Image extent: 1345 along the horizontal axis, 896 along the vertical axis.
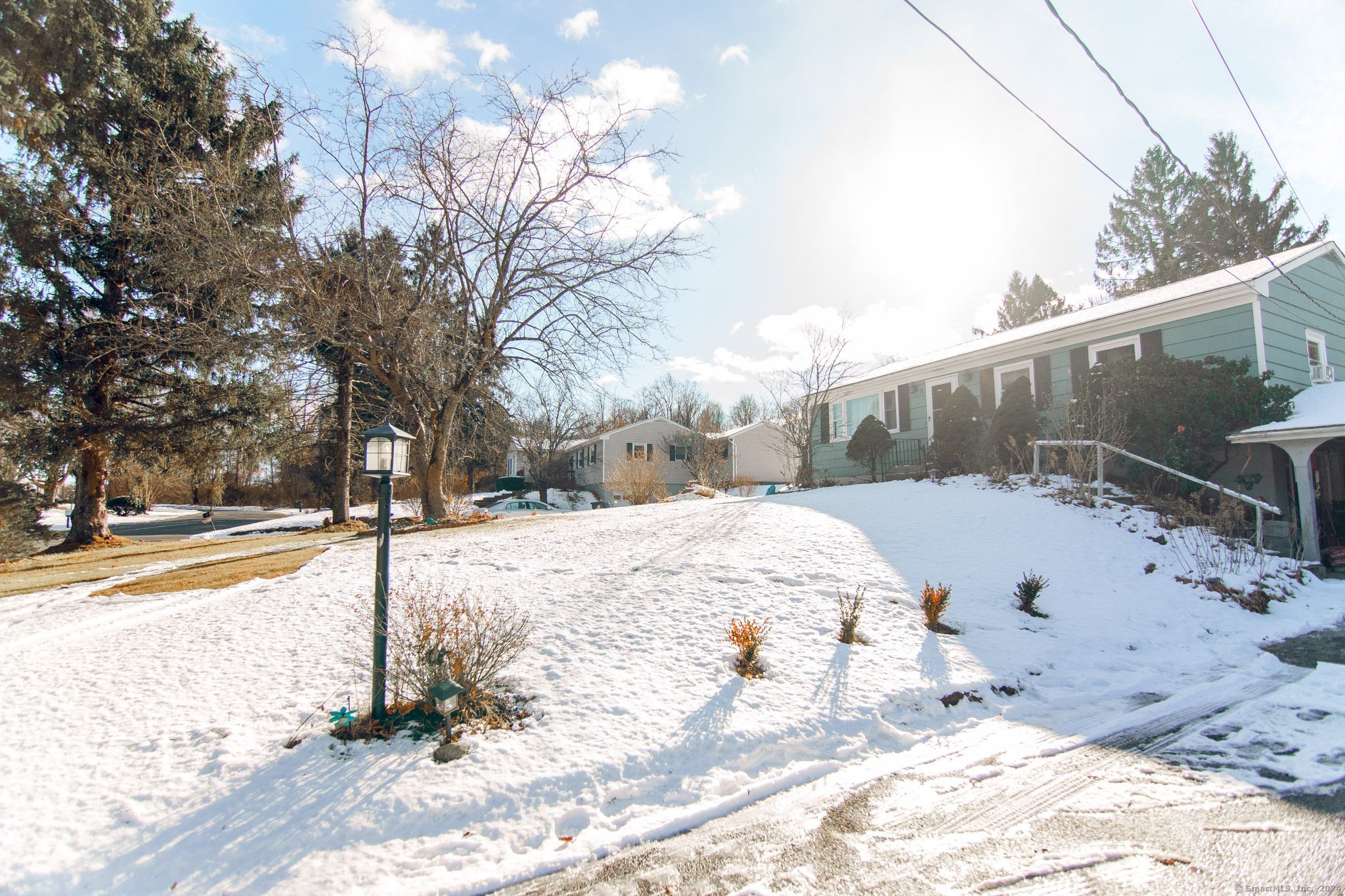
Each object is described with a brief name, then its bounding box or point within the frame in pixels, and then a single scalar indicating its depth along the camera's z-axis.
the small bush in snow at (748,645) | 4.80
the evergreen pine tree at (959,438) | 13.36
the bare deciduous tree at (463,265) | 12.13
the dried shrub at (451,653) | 3.96
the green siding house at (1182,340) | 10.57
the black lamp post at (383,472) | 3.94
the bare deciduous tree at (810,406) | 18.78
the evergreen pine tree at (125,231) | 10.76
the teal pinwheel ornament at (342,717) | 3.72
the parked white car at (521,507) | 23.28
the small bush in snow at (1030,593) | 6.49
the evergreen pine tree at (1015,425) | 12.77
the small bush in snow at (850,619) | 5.51
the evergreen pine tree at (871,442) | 16.14
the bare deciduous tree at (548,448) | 33.94
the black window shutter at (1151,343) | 11.90
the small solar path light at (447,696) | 3.67
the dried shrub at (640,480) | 19.97
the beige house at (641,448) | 32.59
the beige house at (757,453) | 32.75
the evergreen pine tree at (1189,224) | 25.17
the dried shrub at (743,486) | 21.52
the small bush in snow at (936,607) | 5.97
